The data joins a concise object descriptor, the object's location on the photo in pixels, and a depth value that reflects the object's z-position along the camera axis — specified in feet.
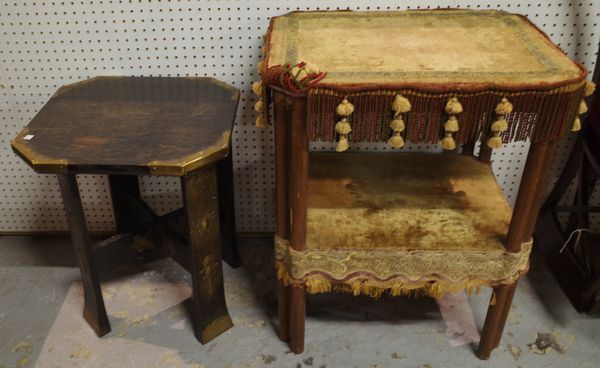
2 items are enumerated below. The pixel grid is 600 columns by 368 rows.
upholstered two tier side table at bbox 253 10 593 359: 4.78
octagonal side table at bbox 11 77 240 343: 5.45
